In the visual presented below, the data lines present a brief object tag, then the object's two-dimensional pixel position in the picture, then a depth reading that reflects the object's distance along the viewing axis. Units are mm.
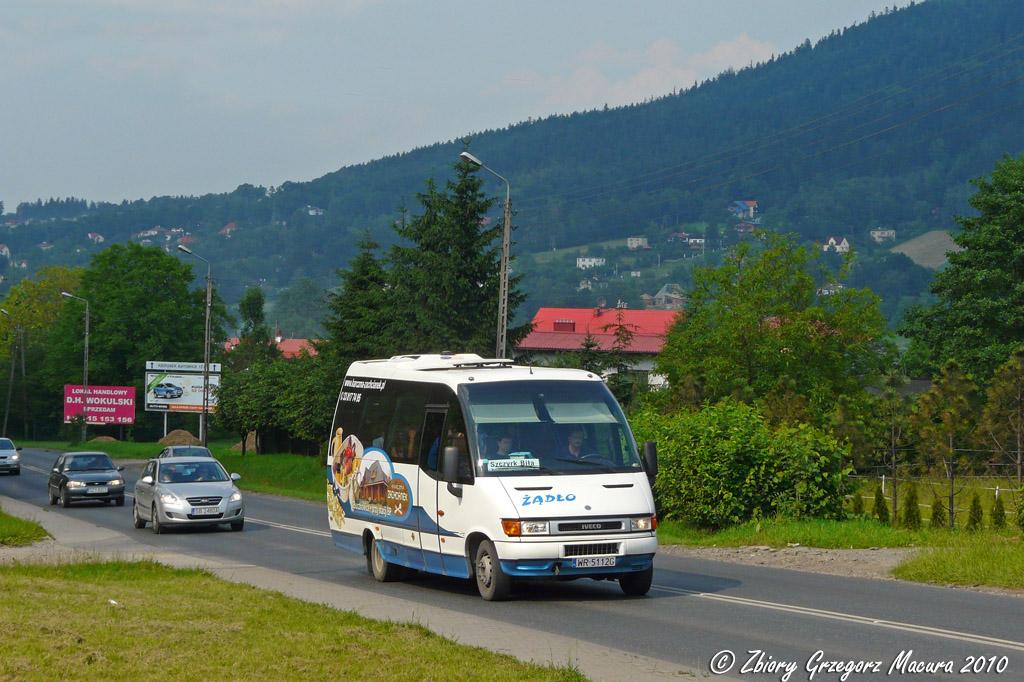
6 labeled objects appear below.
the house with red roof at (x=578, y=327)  137875
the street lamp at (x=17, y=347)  111125
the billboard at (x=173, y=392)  89875
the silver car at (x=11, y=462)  58094
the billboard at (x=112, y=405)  93375
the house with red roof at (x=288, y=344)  177625
